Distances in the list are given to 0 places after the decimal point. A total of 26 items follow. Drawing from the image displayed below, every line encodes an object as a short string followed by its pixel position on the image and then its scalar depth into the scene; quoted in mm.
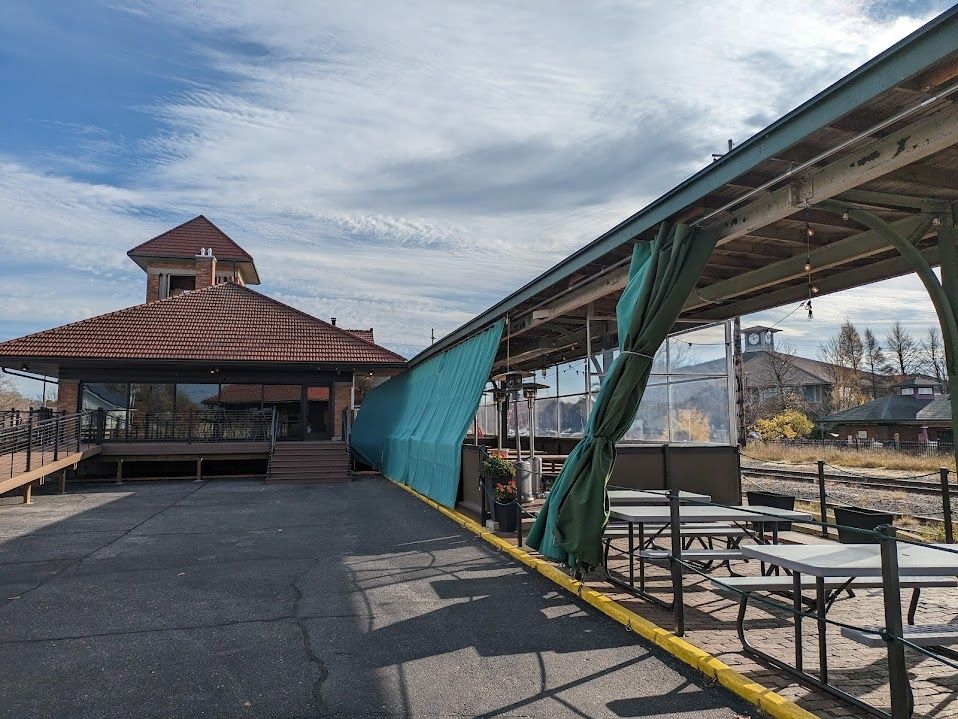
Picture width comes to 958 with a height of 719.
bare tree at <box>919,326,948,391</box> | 54500
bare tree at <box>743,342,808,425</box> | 58062
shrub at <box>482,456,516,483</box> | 9719
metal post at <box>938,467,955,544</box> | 7265
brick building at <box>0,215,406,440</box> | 20297
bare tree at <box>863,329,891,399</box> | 55844
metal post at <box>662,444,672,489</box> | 11000
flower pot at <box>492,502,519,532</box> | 9477
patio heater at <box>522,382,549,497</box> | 12727
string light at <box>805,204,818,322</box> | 6539
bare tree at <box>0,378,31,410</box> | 53575
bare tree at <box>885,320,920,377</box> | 55969
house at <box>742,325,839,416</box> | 60656
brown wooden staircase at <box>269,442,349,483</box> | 19391
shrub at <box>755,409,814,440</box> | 47031
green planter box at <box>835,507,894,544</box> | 6617
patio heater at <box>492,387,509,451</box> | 20156
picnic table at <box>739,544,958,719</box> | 3303
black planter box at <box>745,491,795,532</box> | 7891
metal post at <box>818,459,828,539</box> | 9242
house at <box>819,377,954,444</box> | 36688
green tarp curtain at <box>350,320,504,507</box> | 12609
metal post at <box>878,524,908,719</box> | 3279
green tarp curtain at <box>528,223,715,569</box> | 6250
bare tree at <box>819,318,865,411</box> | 53531
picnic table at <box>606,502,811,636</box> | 5043
